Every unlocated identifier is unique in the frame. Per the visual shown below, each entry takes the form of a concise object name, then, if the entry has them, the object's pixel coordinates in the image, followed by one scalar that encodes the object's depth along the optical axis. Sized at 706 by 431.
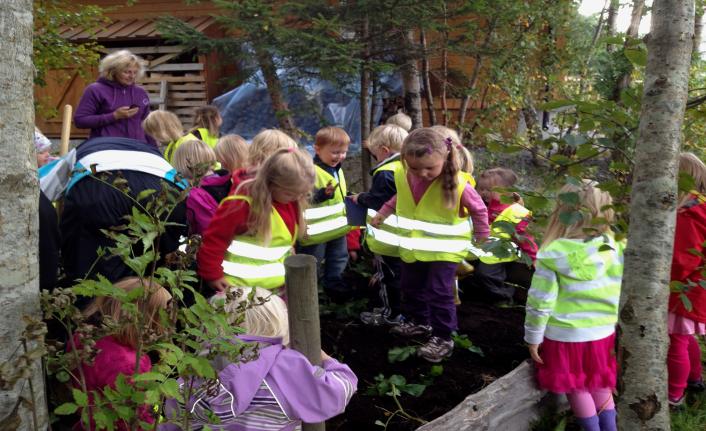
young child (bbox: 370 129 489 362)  3.95
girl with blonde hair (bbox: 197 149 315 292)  3.44
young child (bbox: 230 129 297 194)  3.97
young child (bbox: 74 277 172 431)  2.24
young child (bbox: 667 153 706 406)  3.56
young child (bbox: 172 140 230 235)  4.04
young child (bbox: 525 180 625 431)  3.29
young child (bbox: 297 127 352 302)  4.79
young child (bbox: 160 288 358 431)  2.22
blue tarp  9.95
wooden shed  11.12
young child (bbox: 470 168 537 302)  5.12
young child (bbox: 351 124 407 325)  4.56
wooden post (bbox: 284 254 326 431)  2.29
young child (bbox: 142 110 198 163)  5.48
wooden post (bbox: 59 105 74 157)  5.53
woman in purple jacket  5.05
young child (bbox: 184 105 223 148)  5.86
